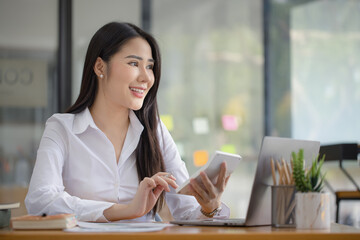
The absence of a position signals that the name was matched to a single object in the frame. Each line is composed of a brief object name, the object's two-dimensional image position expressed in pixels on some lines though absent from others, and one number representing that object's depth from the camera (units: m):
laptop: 2.09
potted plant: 2.04
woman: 2.62
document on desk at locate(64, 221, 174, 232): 1.98
